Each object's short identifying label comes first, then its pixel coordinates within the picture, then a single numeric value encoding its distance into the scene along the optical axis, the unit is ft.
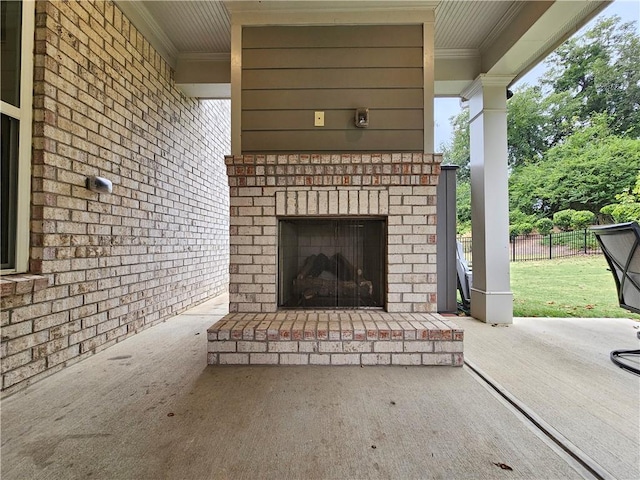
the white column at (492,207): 9.84
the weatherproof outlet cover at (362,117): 7.43
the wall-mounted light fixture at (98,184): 6.70
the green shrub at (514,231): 25.29
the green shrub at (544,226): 24.49
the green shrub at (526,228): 25.13
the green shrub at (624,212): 16.79
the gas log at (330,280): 7.84
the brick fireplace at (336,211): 7.22
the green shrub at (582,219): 22.82
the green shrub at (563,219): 23.72
